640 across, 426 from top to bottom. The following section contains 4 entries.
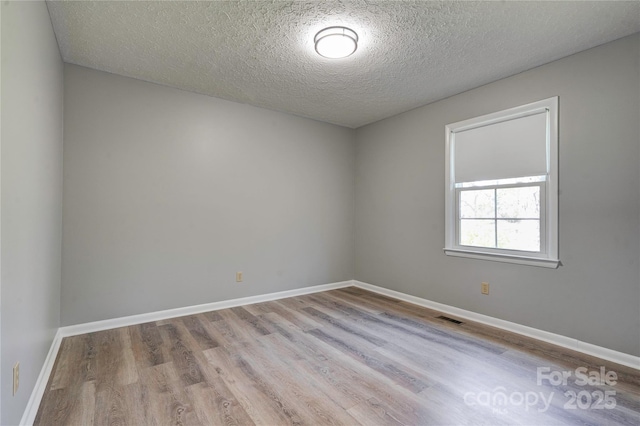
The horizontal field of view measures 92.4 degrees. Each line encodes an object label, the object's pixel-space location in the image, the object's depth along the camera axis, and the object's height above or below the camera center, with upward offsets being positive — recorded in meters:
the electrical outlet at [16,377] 1.43 -0.79
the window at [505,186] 2.80 +0.32
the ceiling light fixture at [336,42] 2.33 +1.35
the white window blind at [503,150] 2.87 +0.69
